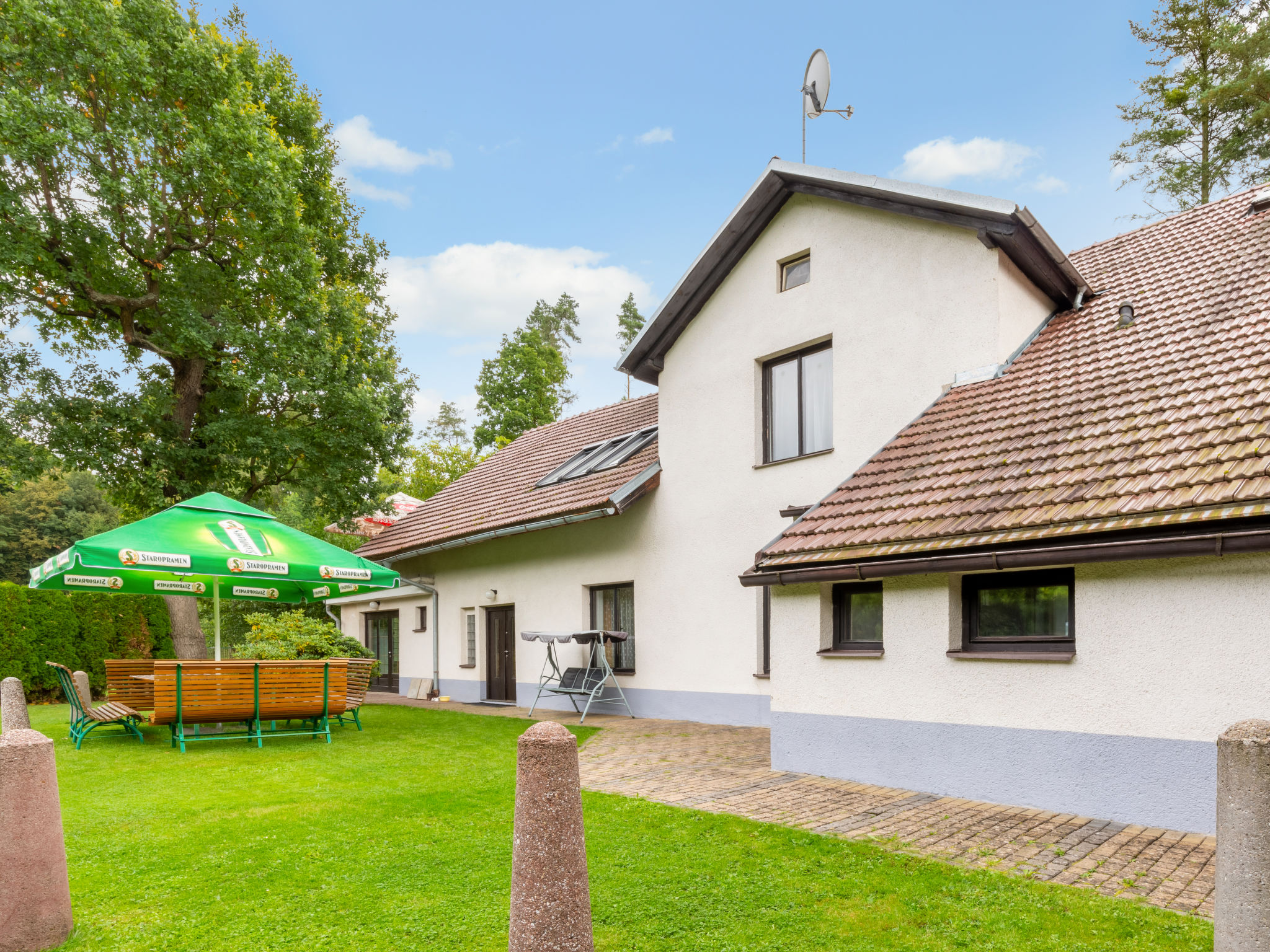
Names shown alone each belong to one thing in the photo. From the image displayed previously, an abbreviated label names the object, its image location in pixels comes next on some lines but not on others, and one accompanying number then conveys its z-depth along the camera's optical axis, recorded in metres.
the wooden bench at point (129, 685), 10.07
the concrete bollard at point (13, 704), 8.41
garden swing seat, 12.51
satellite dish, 12.75
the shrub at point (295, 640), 16.80
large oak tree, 14.87
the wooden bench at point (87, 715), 10.08
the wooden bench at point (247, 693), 9.27
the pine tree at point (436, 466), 31.66
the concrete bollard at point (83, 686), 10.98
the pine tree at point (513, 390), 33.97
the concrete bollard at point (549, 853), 3.08
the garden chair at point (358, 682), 11.70
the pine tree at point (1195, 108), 18.59
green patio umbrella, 8.93
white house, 5.92
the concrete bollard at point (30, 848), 3.59
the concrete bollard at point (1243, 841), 3.08
